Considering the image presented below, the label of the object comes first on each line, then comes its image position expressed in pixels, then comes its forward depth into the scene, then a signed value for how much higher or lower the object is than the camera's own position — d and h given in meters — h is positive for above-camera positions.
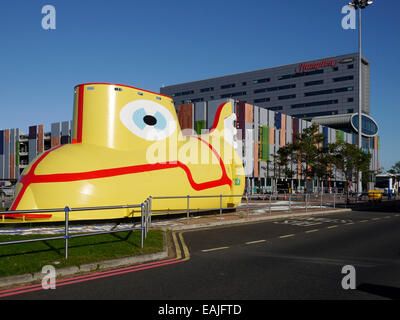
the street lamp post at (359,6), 37.03 +17.49
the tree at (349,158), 45.25 +2.38
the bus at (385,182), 64.76 -1.13
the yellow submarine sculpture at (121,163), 13.38 +0.48
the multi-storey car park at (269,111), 59.72 +13.35
